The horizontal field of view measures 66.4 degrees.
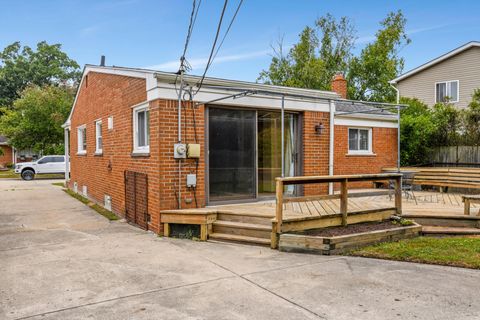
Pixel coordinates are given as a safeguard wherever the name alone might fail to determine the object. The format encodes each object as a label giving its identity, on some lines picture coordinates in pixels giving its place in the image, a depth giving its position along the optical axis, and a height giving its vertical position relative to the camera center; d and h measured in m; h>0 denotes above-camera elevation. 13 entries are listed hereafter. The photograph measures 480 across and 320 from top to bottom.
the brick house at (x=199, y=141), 7.43 +0.31
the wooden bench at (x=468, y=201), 7.12 -0.94
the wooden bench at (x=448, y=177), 10.52 -0.73
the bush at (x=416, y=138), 13.72 +0.58
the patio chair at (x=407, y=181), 9.58 -0.73
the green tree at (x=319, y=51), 31.38 +8.94
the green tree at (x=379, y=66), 29.94 +7.21
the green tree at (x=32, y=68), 49.06 +12.02
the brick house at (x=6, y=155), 37.25 +0.05
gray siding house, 20.11 +4.45
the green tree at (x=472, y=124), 12.80 +1.03
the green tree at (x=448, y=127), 13.38 +0.96
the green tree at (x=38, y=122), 28.64 +2.64
